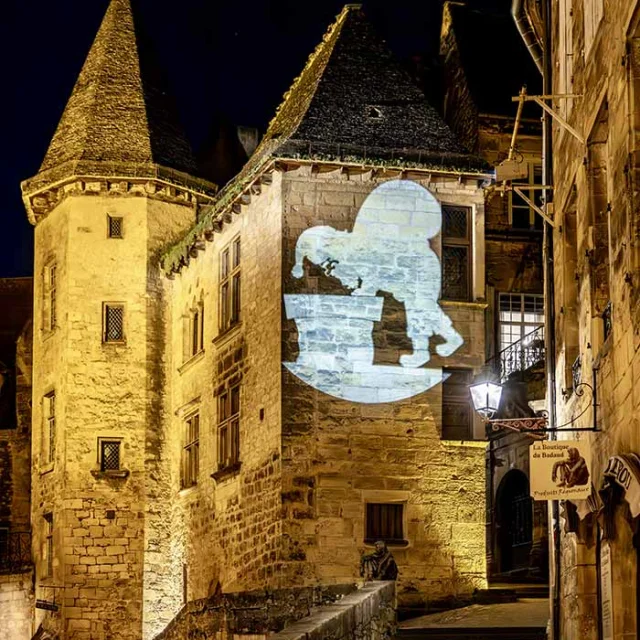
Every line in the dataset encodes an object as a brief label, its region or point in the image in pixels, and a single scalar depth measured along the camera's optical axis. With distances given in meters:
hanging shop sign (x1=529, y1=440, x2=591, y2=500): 16.28
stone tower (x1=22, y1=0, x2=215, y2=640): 30.38
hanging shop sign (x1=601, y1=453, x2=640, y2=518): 13.36
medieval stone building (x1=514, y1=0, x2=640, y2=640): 14.20
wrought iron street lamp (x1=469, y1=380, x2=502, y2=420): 19.66
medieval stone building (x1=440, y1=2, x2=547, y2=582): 29.73
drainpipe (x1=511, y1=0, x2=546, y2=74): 21.80
